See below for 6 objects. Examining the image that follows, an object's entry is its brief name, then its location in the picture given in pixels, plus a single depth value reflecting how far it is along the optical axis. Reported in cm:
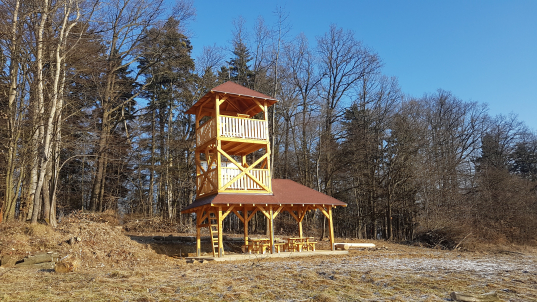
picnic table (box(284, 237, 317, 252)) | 1816
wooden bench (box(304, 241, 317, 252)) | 1853
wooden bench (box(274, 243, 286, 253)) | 1747
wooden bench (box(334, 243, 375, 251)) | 1956
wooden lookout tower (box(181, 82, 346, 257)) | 1677
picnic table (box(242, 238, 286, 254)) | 1730
